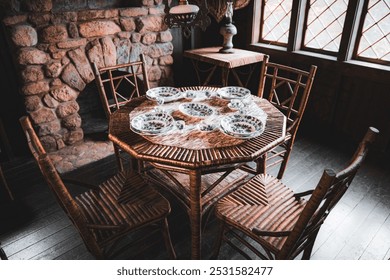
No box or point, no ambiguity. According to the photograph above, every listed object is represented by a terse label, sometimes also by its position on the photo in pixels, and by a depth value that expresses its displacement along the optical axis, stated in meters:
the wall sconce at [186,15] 1.33
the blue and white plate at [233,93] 1.94
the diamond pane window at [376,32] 2.41
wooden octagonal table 1.32
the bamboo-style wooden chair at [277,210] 1.00
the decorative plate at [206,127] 1.55
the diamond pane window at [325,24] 2.65
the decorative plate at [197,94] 1.99
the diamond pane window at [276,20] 3.04
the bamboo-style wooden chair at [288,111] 1.89
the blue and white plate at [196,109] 1.72
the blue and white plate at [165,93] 1.92
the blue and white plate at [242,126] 1.46
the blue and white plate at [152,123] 1.49
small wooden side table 2.91
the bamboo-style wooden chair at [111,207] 1.07
